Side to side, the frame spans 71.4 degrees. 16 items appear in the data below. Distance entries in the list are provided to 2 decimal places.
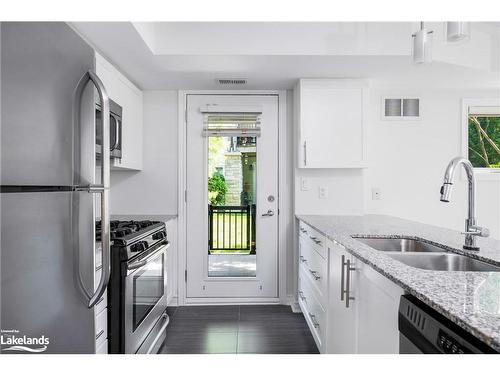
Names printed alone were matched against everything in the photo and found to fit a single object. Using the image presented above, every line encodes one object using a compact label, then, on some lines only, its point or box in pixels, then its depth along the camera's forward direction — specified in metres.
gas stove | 1.92
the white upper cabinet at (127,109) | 2.50
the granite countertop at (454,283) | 0.78
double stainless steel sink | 1.49
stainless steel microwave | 2.53
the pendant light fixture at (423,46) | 1.64
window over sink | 3.53
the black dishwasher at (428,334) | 0.79
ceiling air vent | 3.11
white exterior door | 3.50
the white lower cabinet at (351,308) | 1.23
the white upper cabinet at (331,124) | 3.12
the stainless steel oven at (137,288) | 1.88
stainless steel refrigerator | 0.83
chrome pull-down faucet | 1.58
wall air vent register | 3.48
